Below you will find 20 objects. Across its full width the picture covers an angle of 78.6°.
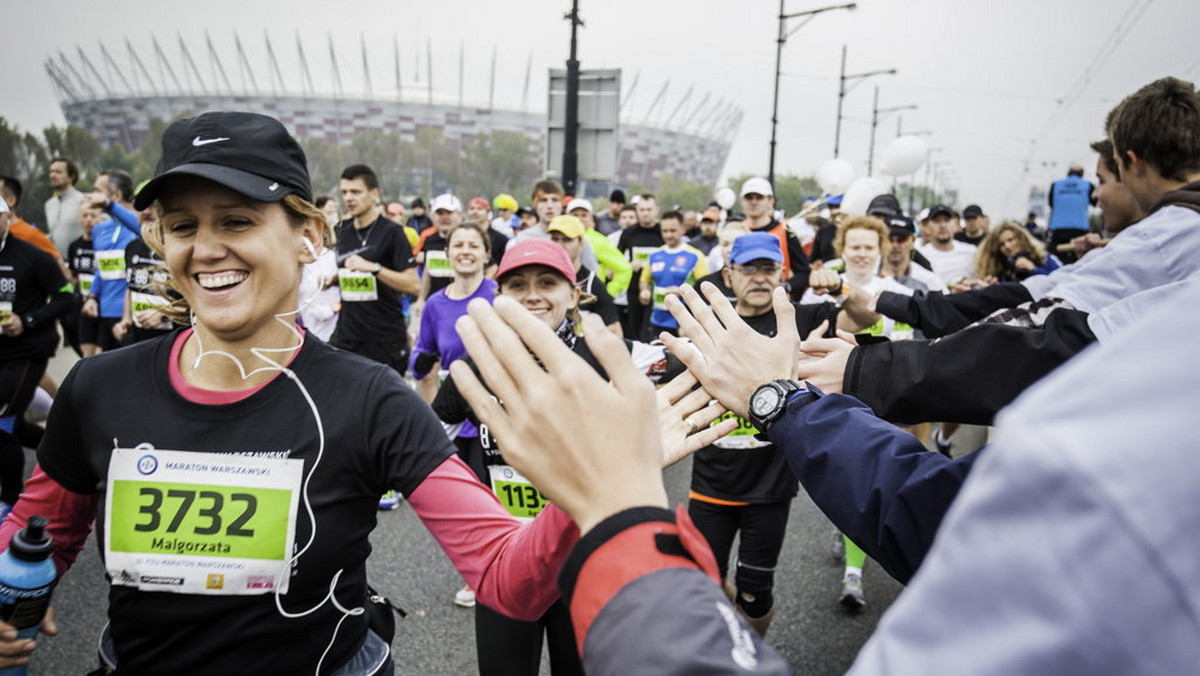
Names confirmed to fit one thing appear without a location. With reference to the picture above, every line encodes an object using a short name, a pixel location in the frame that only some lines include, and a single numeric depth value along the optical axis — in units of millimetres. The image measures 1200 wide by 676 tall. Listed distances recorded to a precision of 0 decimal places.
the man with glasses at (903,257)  6000
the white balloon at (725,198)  21516
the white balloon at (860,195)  11609
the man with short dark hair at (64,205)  8008
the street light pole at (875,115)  30900
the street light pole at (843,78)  22014
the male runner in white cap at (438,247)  7656
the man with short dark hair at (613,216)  13523
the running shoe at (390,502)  5625
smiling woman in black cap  1628
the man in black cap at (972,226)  11891
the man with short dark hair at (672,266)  8445
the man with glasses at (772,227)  6941
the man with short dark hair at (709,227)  12242
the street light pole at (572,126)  10828
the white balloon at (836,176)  15328
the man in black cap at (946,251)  8945
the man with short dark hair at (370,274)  6293
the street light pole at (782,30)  16109
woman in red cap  2834
